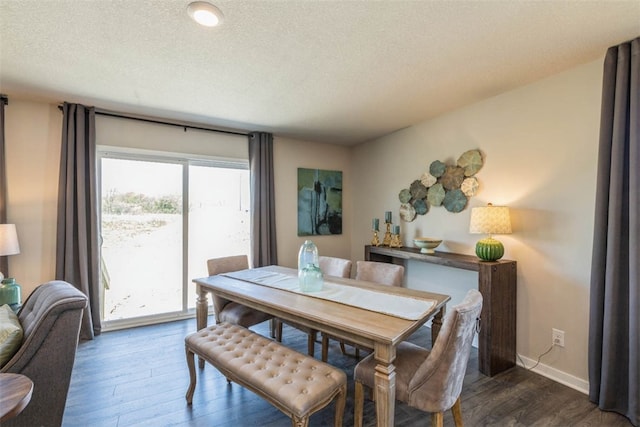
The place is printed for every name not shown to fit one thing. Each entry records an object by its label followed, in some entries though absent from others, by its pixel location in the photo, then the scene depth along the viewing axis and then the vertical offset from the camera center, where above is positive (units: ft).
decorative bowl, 10.06 -1.25
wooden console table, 7.73 -2.85
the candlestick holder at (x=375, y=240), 12.52 -1.39
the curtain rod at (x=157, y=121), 10.30 +3.24
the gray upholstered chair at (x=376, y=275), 7.98 -1.91
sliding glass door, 10.90 -0.84
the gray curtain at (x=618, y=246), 5.91 -0.79
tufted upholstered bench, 4.61 -2.96
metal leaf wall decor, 9.64 +0.73
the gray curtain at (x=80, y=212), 9.59 -0.20
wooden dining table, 4.61 -2.04
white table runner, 5.64 -1.98
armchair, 4.83 -2.52
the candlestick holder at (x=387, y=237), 12.25 -1.24
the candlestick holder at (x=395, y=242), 11.92 -1.41
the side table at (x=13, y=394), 3.12 -2.14
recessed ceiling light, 5.08 +3.48
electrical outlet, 7.55 -3.34
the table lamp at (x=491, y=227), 8.04 -0.52
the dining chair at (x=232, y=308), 8.25 -2.97
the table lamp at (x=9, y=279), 7.76 -2.00
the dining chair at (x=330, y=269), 8.34 -1.99
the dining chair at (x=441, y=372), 4.45 -2.71
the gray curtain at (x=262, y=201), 12.71 +0.25
